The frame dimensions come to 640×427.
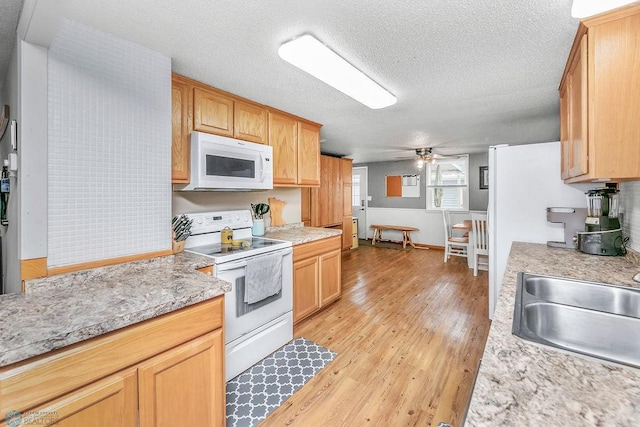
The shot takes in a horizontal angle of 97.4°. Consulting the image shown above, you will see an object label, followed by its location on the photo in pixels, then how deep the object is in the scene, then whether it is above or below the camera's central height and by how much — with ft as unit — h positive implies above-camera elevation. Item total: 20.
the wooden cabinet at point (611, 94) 3.92 +1.69
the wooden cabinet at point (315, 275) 8.61 -2.15
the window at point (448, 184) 20.21 +2.05
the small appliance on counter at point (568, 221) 7.45 -0.26
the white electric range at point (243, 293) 6.38 -2.00
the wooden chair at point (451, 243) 16.40 -1.83
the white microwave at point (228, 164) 6.84 +1.26
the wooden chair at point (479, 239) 13.91 -1.39
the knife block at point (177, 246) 6.45 -0.81
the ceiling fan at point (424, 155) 16.84 +3.44
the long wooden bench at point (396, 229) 21.33 -1.70
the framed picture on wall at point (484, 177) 19.16 +2.34
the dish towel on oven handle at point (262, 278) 6.66 -1.65
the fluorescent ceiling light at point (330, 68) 5.25 +3.07
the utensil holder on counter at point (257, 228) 9.23 -0.55
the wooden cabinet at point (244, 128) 6.82 +2.48
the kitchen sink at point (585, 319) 3.18 -1.34
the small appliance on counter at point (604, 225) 6.06 -0.30
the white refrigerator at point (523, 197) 7.83 +0.42
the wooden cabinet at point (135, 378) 2.85 -1.98
